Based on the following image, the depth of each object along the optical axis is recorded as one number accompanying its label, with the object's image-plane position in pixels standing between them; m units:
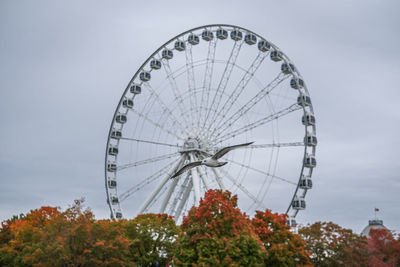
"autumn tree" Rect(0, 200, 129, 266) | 33.44
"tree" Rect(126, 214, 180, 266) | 41.78
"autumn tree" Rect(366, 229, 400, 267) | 39.37
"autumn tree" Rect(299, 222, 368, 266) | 39.03
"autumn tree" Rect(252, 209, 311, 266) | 35.62
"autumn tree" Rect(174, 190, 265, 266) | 31.11
